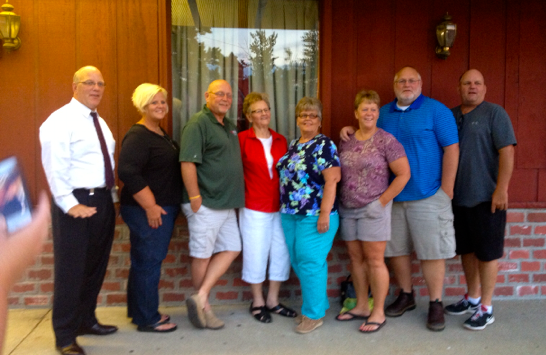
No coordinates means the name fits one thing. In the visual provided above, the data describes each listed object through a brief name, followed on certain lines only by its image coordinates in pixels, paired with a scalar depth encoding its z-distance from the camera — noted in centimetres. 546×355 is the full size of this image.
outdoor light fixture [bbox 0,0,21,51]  346
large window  416
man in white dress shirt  280
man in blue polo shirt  330
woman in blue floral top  319
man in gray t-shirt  331
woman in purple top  320
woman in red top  349
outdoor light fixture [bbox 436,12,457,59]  385
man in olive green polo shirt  325
